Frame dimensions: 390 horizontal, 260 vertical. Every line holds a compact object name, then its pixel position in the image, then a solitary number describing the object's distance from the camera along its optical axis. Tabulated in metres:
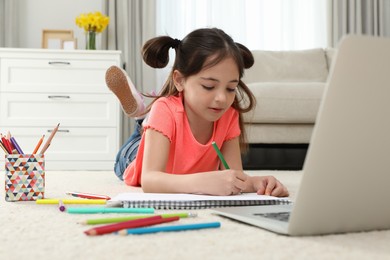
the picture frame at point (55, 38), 3.79
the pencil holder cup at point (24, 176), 1.33
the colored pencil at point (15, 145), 1.35
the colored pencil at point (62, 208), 1.12
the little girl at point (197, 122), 1.31
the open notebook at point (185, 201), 1.09
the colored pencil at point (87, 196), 1.31
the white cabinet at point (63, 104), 3.39
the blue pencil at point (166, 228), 0.80
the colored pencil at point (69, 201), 1.22
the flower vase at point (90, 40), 3.63
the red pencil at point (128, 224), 0.80
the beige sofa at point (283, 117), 2.87
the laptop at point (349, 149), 0.67
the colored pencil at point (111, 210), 1.03
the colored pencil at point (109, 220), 0.89
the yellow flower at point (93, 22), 3.63
